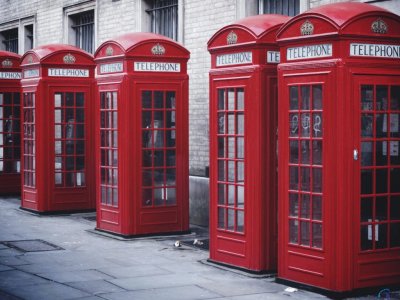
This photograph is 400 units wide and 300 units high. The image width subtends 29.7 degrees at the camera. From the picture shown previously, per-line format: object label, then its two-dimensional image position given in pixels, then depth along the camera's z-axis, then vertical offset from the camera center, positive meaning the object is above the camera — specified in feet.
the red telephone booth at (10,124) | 57.11 +1.30
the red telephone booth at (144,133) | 38.58 +0.39
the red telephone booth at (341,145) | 26.12 -0.19
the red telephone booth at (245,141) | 29.86 -0.04
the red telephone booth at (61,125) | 46.96 +0.99
